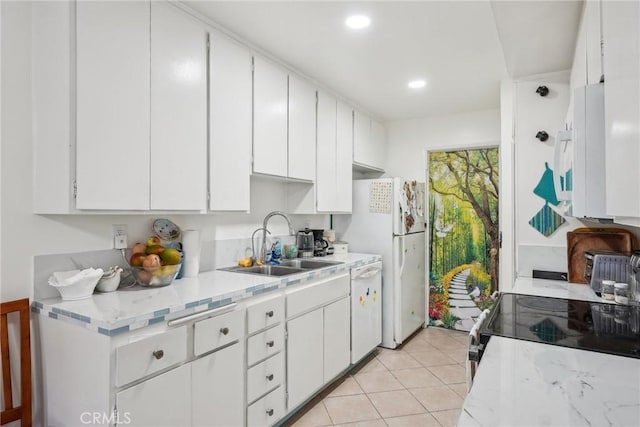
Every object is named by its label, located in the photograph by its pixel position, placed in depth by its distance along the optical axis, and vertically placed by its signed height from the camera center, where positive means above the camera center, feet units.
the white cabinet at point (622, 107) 2.60 +0.83
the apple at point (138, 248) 6.35 -0.61
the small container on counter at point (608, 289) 5.80 -1.21
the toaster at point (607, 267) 6.13 -0.91
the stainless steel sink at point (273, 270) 8.63 -1.34
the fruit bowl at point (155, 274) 6.09 -1.03
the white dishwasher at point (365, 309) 9.86 -2.74
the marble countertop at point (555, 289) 6.18 -1.39
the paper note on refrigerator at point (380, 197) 11.51 +0.53
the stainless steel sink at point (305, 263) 9.74 -1.34
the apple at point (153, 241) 6.48 -0.49
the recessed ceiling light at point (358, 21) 6.80 +3.64
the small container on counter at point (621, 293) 5.58 -1.21
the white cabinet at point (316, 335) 7.47 -2.76
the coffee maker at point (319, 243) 10.94 -0.91
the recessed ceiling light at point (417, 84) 10.18 +3.67
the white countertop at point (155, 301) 4.53 -1.27
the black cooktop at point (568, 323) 3.82 -1.36
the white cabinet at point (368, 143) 12.26 +2.54
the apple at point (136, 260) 6.09 -0.77
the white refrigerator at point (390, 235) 11.52 -0.71
